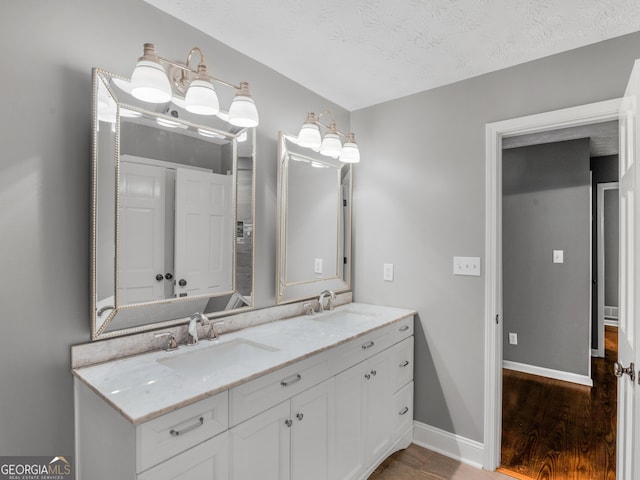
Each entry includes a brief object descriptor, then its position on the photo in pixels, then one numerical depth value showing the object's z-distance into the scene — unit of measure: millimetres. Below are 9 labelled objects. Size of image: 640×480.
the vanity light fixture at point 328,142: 2076
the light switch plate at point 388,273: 2555
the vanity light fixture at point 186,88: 1325
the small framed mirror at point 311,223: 2170
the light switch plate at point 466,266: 2186
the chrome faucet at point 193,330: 1587
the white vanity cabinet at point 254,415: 1037
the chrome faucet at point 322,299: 2354
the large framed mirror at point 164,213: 1374
